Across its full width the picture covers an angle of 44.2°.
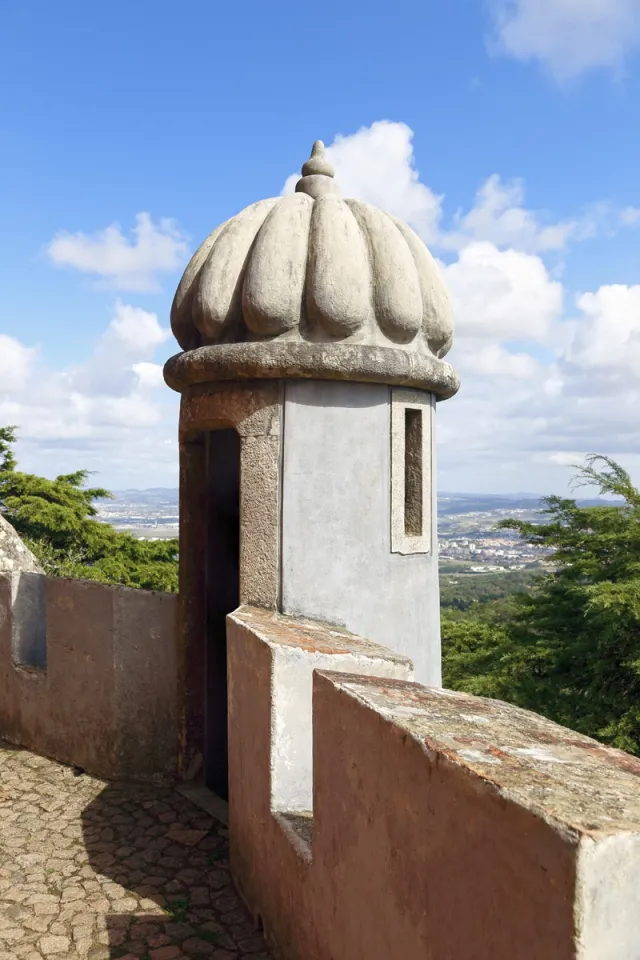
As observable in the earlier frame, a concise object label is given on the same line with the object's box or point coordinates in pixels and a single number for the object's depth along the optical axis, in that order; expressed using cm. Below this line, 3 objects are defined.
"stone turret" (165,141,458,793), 434
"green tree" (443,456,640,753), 963
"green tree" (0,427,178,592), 2128
